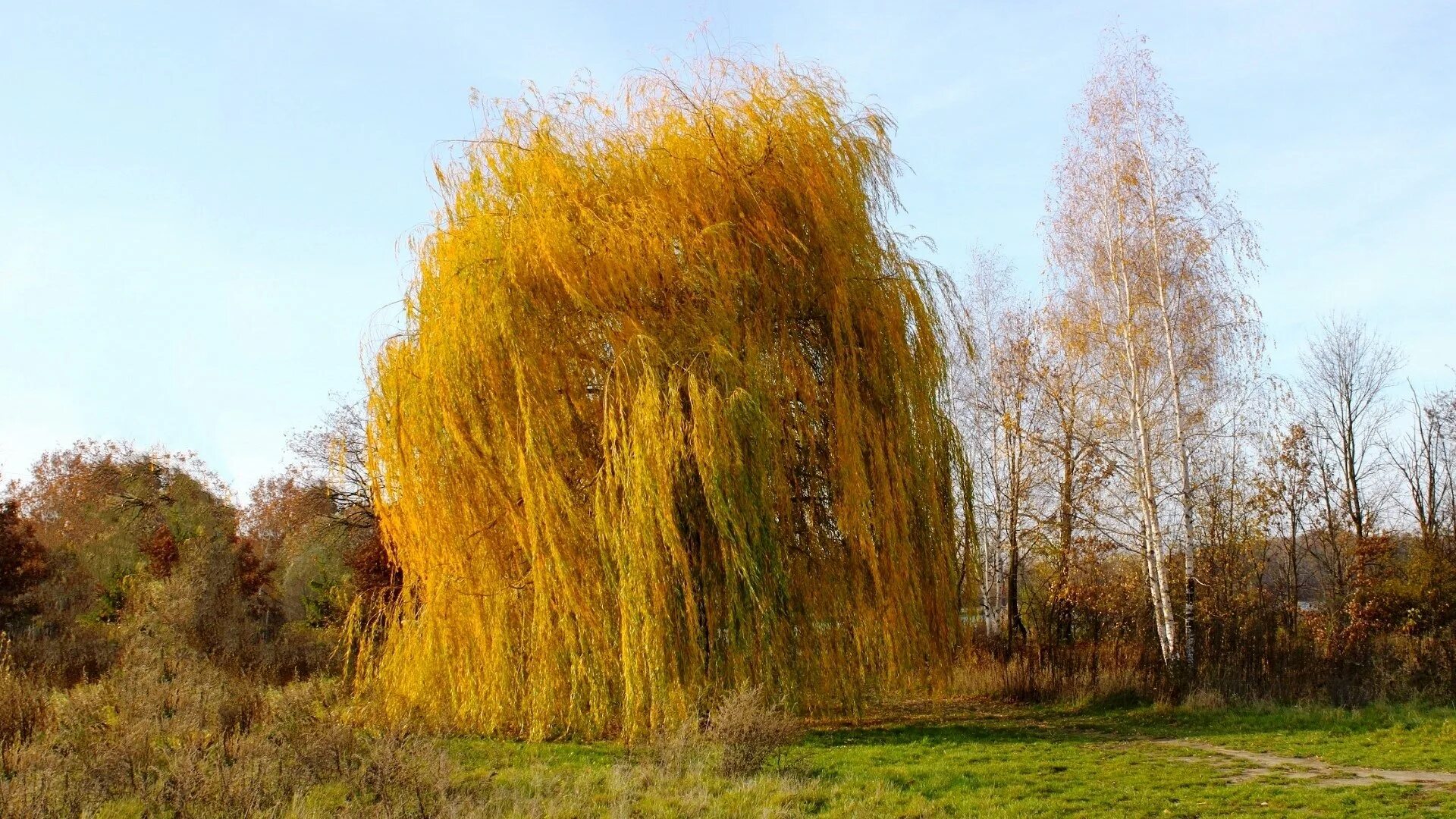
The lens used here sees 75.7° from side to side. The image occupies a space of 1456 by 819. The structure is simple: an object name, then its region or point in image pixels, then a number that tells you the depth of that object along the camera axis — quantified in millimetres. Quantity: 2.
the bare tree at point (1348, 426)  23766
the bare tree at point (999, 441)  19359
